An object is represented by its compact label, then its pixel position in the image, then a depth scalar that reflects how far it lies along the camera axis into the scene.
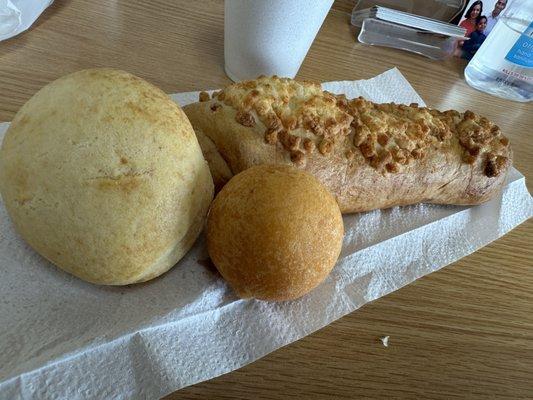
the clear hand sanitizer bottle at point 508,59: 0.31
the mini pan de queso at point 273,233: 0.15
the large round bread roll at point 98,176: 0.14
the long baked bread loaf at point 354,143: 0.19
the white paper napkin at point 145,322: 0.14
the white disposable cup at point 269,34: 0.23
